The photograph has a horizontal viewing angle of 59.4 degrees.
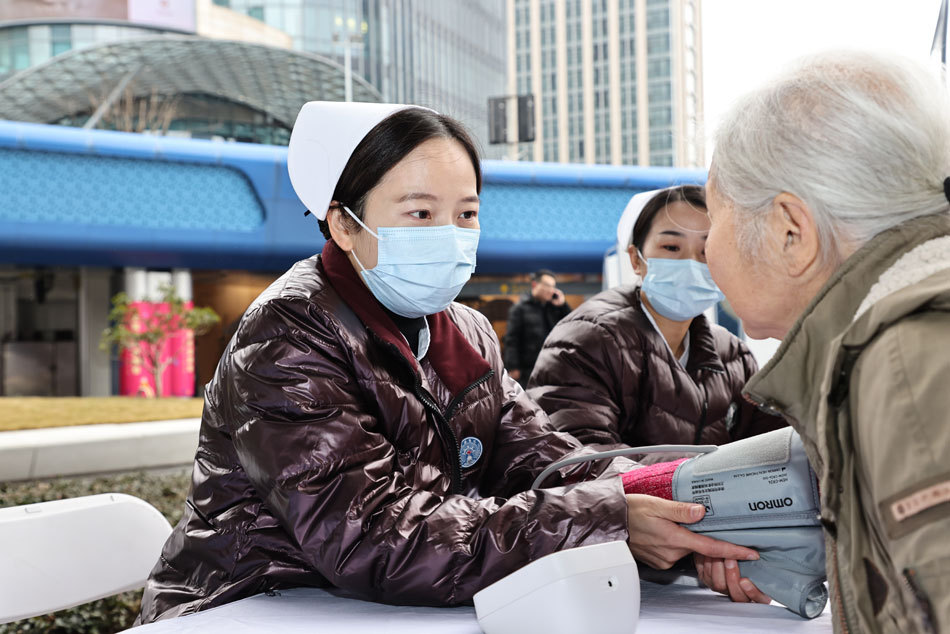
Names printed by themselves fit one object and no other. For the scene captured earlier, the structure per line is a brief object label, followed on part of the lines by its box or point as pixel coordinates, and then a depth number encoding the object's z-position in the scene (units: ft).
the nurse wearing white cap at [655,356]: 7.19
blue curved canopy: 34.45
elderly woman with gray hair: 2.33
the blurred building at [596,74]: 217.77
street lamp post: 80.86
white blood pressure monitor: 2.97
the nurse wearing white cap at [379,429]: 3.99
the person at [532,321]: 21.35
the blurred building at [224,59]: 74.64
